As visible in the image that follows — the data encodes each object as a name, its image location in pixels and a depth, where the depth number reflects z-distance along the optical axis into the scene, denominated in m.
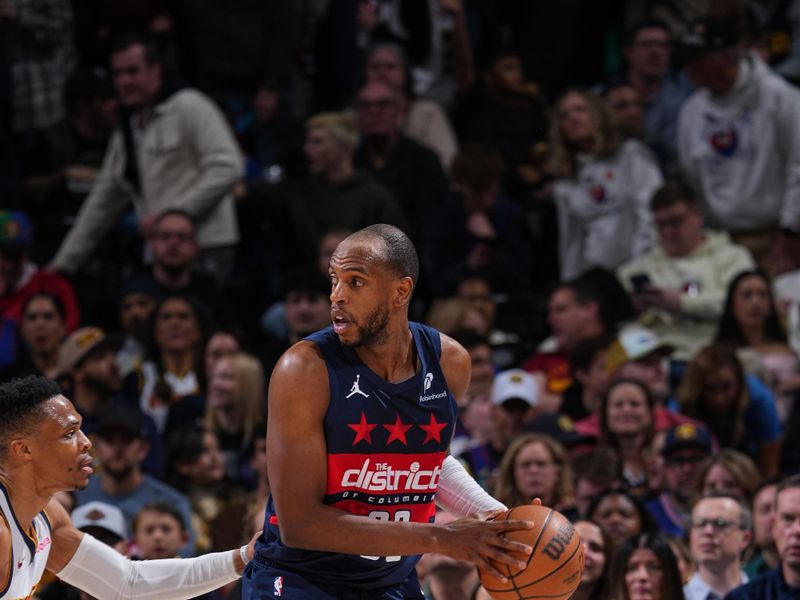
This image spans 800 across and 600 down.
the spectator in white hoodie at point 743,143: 22.48
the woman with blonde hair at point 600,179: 22.70
